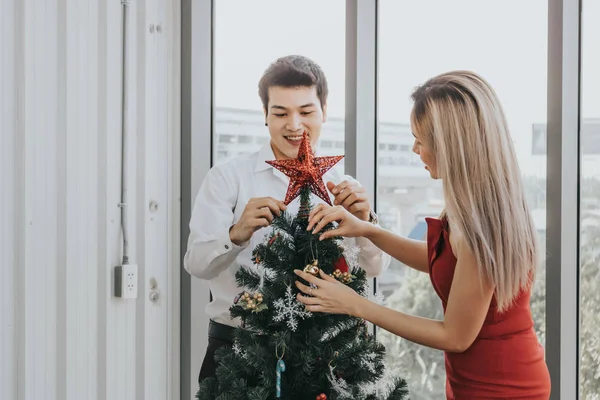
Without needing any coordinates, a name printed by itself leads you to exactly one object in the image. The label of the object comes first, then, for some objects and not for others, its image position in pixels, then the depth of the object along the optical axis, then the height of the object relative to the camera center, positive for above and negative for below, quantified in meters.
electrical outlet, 2.38 -0.30
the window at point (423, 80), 2.30 +0.40
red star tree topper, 1.65 +0.07
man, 1.93 +0.04
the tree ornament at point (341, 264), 1.60 -0.16
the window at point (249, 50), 2.66 +0.60
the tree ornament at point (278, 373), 1.46 -0.38
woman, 1.55 -0.14
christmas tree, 1.48 -0.33
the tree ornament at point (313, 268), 1.53 -0.16
